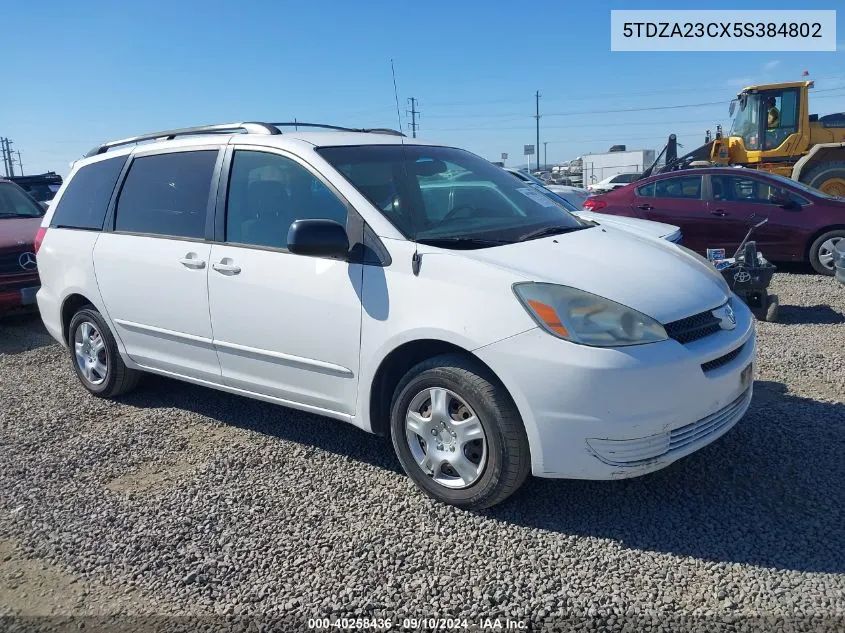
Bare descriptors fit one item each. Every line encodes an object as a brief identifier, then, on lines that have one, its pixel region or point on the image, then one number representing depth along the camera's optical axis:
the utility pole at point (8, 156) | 71.54
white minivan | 2.97
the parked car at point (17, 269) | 7.47
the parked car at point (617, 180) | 35.81
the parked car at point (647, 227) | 6.63
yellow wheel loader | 15.62
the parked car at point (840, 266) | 6.53
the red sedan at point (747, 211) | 8.95
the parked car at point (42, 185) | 15.55
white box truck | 46.78
